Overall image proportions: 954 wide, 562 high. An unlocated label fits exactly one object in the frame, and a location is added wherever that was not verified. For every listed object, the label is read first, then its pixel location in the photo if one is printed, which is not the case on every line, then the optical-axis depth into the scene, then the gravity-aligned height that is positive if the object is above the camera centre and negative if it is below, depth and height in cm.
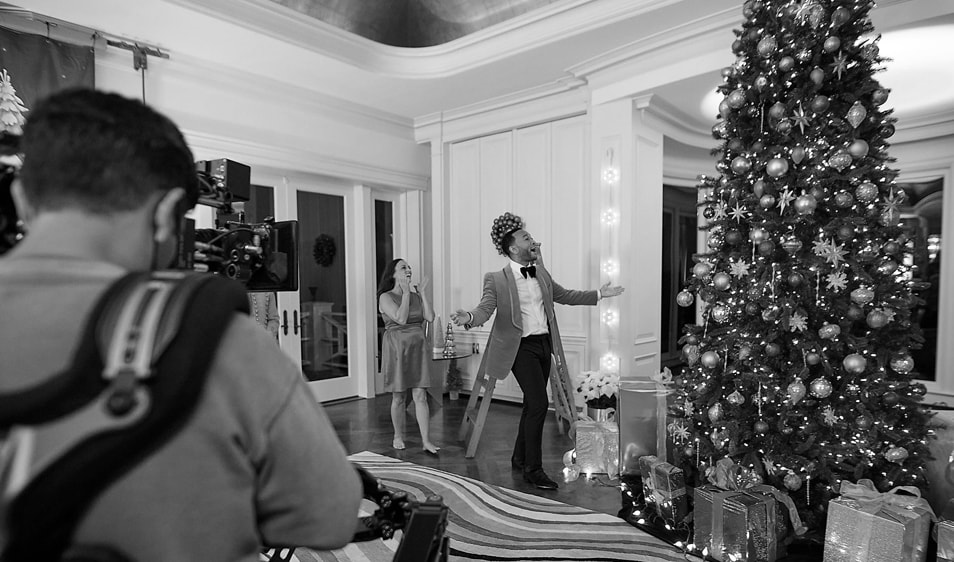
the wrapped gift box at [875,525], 188 -94
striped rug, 229 -124
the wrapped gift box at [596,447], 320 -109
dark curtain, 307 +122
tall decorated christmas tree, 212 -6
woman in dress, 360 -55
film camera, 122 +7
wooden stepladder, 339 -87
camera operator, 55 -10
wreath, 496 +16
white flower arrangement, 338 -79
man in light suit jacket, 305 -35
